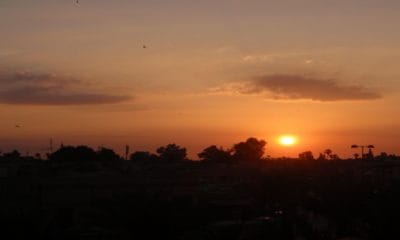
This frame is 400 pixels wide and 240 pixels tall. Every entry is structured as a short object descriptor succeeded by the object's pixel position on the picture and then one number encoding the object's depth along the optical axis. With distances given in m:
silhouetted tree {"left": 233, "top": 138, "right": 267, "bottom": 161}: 123.06
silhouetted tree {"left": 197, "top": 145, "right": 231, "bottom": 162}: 114.69
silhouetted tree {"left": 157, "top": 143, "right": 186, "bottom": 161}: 121.10
